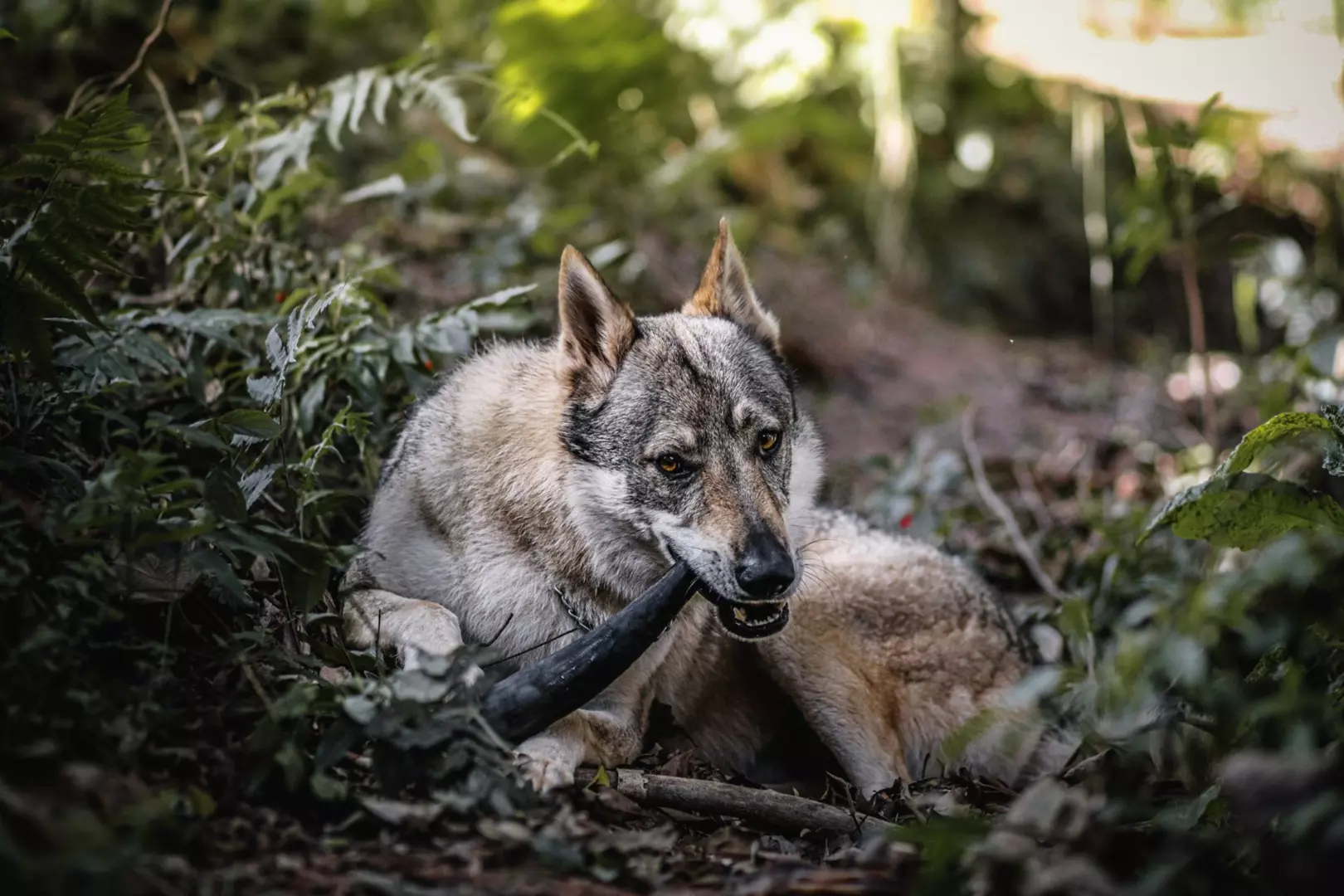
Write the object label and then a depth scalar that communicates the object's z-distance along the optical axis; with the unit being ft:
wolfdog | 12.88
